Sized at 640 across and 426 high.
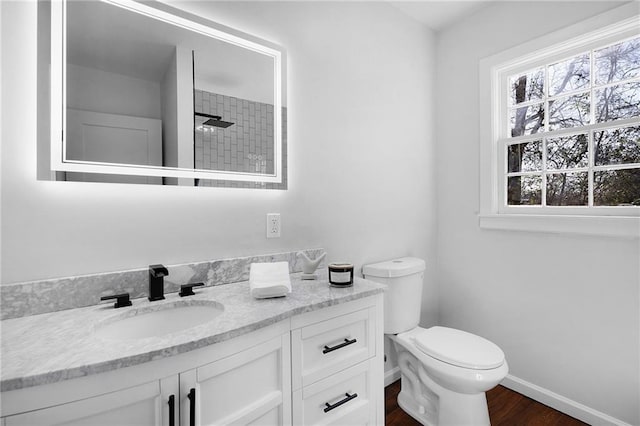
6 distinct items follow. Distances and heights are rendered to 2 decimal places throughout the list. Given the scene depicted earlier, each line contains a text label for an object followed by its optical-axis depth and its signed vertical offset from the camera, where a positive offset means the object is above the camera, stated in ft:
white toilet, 4.73 -2.41
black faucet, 3.69 -0.85
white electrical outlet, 5.07 -0.21
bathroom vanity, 2.26 -1.34
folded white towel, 3.74 -0.86
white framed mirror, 3.58 +1.56
